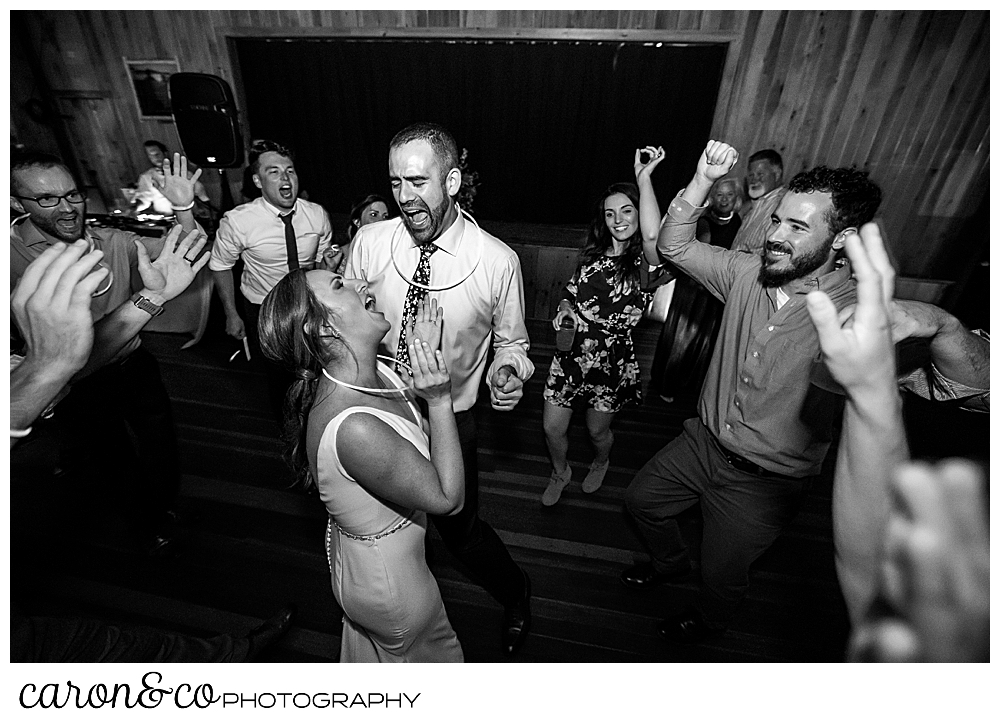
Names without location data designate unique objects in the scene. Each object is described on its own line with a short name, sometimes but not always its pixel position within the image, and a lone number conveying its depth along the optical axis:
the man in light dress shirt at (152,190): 4.58
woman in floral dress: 2.12
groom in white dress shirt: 1.64
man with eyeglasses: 1.80
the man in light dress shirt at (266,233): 2.66
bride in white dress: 1.12
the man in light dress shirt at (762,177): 3.51
